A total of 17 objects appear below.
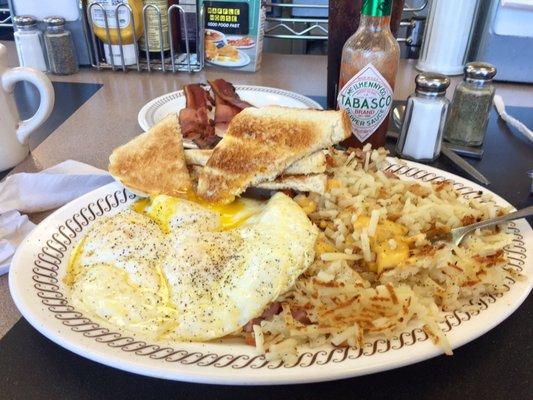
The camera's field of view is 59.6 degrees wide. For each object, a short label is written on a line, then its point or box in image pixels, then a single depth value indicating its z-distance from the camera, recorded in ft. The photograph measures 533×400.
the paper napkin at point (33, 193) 1.03
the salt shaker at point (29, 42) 2.03
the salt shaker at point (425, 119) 1.35
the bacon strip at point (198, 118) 1.40
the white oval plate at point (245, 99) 1.54
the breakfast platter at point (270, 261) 0.73
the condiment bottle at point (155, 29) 2.07
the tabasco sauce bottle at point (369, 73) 1.27
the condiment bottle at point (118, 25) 2.00
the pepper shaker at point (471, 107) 1.45
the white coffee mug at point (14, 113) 1.28
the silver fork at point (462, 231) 0.96
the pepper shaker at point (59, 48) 2.07
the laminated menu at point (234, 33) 2.05
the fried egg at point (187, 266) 0.80
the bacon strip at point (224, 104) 1.49
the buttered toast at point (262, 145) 1.10
